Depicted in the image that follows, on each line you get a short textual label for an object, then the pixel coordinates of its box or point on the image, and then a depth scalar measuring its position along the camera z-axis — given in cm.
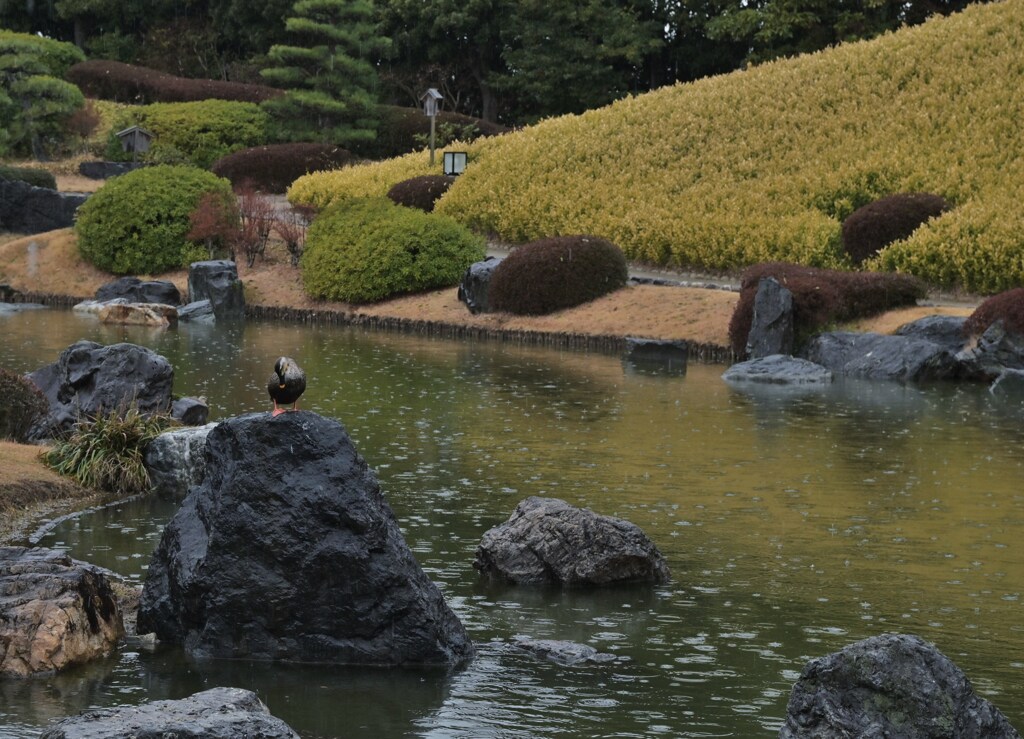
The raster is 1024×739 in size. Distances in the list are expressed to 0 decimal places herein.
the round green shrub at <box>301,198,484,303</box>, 3559
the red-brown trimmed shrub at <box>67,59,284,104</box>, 5828
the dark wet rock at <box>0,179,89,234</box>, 4312
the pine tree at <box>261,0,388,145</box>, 5381
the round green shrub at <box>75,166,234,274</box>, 3878
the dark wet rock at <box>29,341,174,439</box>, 1694
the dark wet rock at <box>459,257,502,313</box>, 3375
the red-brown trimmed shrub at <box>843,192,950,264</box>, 3294
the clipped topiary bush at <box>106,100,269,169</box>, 5328
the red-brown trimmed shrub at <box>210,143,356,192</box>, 4856
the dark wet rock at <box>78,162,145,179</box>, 5056
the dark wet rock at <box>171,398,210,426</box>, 1781
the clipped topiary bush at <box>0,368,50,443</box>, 1659
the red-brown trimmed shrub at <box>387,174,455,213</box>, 4212
